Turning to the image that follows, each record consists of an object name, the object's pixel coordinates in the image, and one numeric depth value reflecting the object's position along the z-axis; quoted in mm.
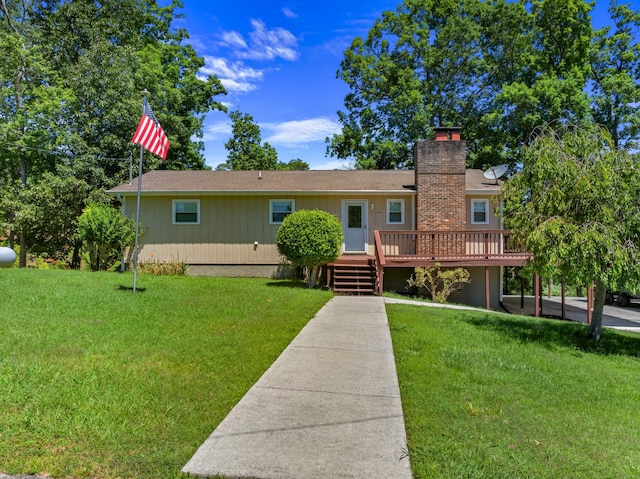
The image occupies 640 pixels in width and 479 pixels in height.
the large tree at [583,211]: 5825
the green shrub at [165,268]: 12633
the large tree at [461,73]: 20984
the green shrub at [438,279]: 11352
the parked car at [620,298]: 15996
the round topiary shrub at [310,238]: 10211
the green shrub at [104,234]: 11703
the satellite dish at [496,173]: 13547
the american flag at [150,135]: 8516
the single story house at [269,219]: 12969
